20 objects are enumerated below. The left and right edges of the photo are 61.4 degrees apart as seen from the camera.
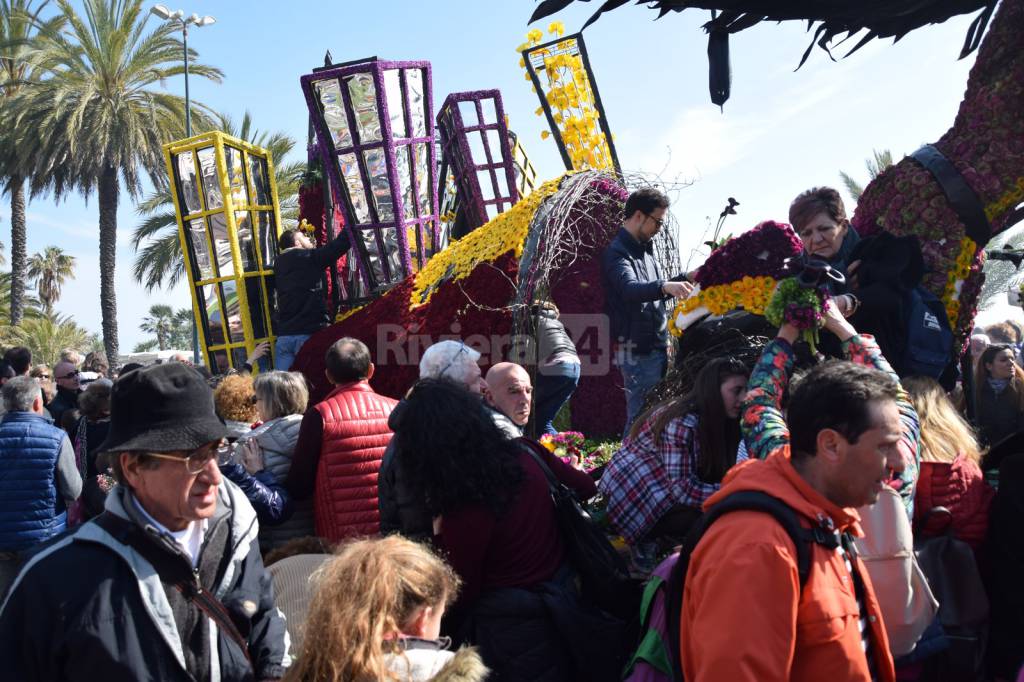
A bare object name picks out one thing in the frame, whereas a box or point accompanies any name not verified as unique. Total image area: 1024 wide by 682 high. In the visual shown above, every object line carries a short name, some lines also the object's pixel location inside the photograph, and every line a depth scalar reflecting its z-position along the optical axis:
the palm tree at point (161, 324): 72.00
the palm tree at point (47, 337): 25.26
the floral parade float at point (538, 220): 4.42
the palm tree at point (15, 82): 19.06
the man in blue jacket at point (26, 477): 4.86
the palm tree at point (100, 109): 18.94
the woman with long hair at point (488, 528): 2.78
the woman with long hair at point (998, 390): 5.96
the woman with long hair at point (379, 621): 1.88
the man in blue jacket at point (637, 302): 5.37
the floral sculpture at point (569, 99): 8.37
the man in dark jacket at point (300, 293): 7.20
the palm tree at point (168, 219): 21.97
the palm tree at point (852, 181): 21.42
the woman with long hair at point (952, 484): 3.10
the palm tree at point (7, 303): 25.55
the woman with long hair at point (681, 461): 3.44
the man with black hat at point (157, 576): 1.80
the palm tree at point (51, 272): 37.38
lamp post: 17.46
